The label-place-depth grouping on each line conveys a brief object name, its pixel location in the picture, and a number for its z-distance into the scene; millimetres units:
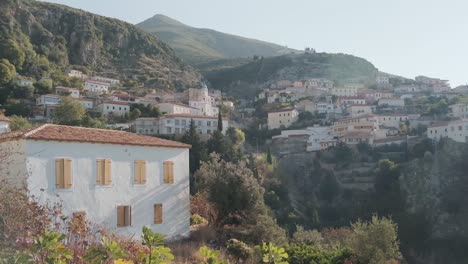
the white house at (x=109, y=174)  15859
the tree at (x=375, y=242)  18562
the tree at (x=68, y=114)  63419
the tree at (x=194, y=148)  59375
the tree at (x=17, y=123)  42844
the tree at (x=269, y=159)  73500
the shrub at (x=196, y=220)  22045
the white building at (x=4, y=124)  30891
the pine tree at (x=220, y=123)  77012
